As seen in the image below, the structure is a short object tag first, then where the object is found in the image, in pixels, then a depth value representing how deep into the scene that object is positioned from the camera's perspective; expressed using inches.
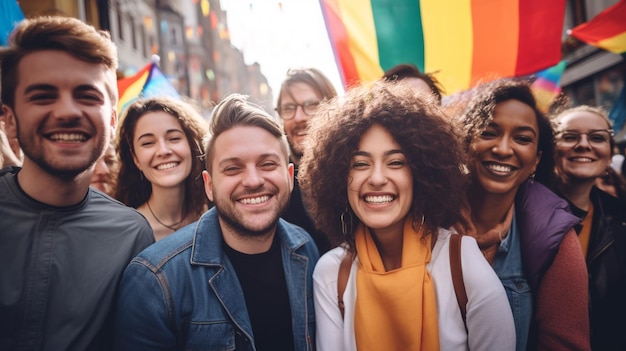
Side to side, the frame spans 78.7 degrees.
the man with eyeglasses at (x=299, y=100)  146.6
